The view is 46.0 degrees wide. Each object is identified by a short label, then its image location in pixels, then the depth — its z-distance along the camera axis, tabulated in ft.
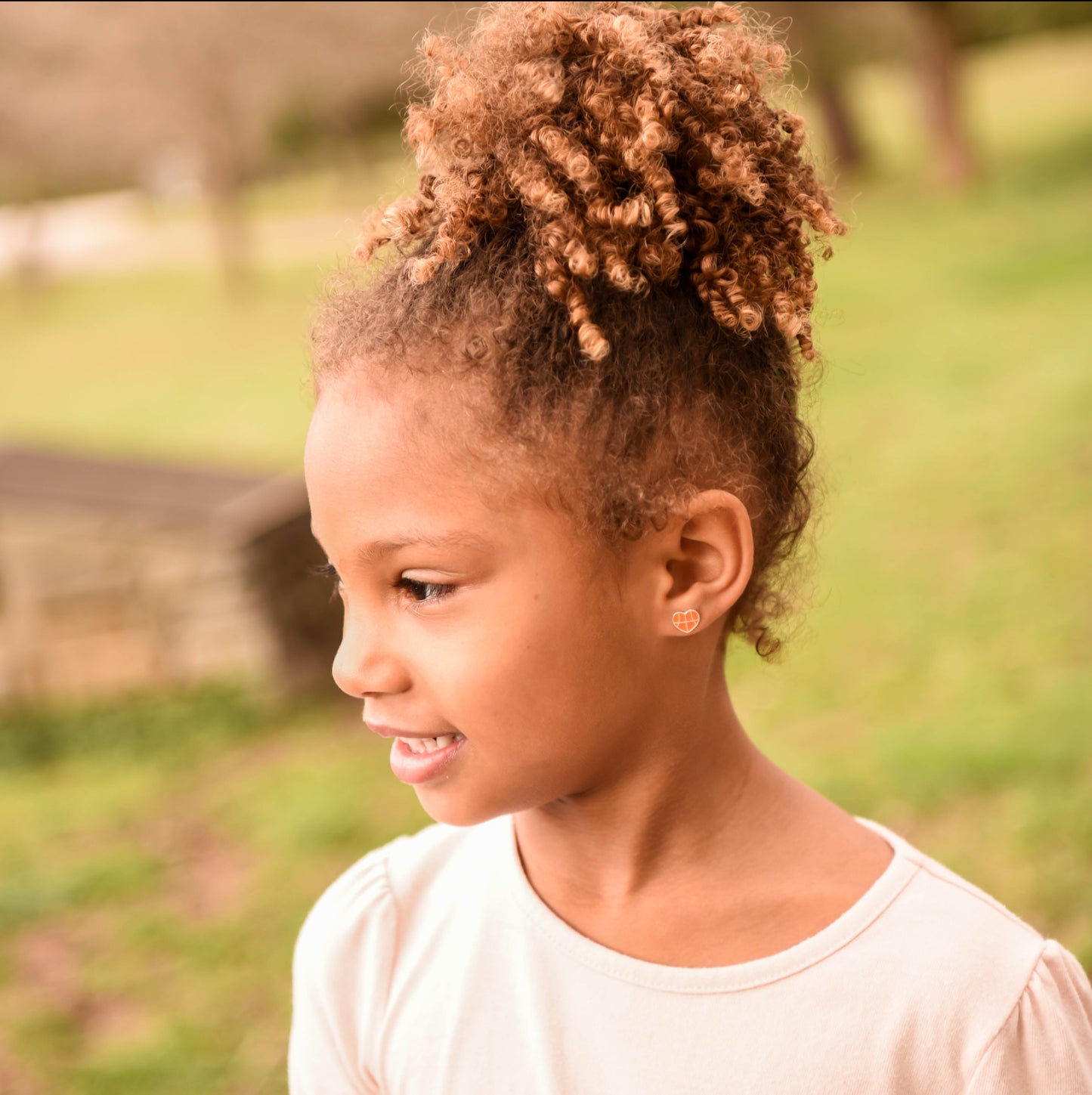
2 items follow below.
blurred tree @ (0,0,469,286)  42.93
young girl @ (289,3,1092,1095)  4.11
